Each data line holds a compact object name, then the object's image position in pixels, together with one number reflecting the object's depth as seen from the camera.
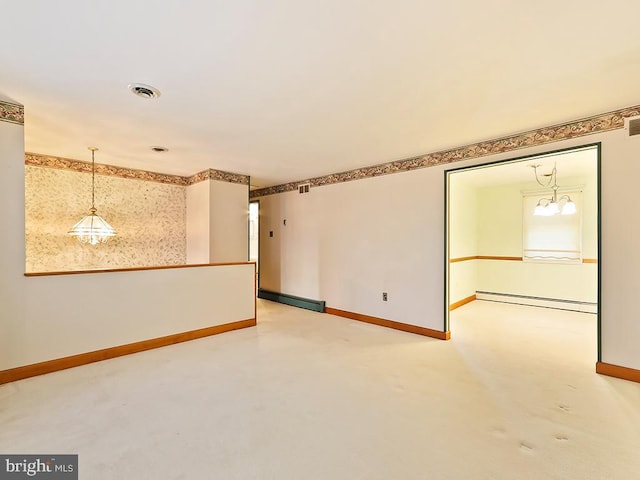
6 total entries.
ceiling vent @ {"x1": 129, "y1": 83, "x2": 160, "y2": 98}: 2.18
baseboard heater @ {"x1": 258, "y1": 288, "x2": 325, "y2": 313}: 5.22
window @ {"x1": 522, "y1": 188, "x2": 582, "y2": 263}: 5.20
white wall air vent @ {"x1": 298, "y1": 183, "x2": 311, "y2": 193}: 5.40
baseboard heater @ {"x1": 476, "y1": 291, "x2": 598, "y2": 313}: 5.08
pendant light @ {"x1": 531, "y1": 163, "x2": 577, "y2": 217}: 4.87
